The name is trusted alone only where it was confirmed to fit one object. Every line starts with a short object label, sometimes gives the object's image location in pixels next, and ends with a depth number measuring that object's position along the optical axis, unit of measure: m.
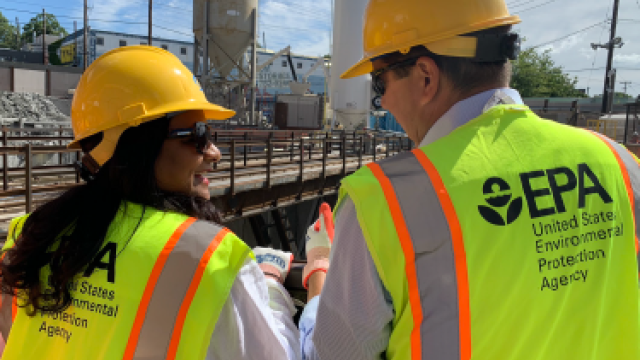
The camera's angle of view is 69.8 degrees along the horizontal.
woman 1.39
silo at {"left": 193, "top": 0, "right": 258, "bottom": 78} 26.32
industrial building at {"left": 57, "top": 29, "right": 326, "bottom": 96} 51.94
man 1.23
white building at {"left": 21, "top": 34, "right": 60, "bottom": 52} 59.78
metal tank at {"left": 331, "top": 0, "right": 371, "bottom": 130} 22.81
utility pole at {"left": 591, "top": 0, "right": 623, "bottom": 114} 28.31
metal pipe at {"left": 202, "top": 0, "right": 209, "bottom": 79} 26.05
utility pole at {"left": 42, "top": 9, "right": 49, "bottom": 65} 44.04
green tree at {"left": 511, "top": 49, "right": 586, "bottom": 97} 55.50
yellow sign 51.81
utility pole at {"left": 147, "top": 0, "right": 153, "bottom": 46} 27.54
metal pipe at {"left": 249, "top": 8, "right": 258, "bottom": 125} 26.95
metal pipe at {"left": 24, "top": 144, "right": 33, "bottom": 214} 6.39
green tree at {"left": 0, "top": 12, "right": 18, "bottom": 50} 73.44
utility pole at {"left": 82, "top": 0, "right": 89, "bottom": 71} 30.92
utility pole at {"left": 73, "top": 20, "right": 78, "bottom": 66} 51.19
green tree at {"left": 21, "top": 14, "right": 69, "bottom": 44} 71.00
